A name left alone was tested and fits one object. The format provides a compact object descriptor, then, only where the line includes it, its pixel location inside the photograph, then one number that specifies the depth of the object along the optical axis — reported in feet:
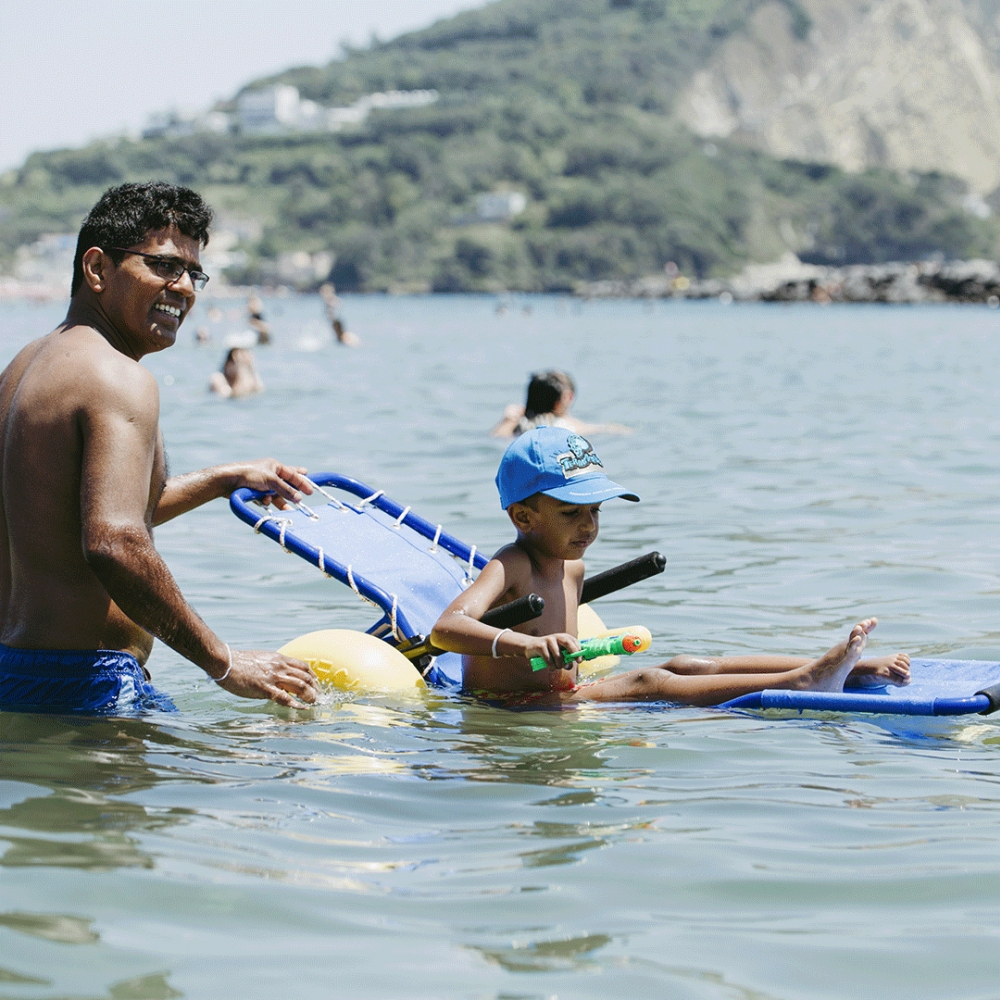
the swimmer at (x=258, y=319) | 96.88
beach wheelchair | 18.30
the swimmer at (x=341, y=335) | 118.93
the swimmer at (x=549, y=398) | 34.71
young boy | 17.25
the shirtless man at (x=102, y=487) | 13.33
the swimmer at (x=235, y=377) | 66.44
